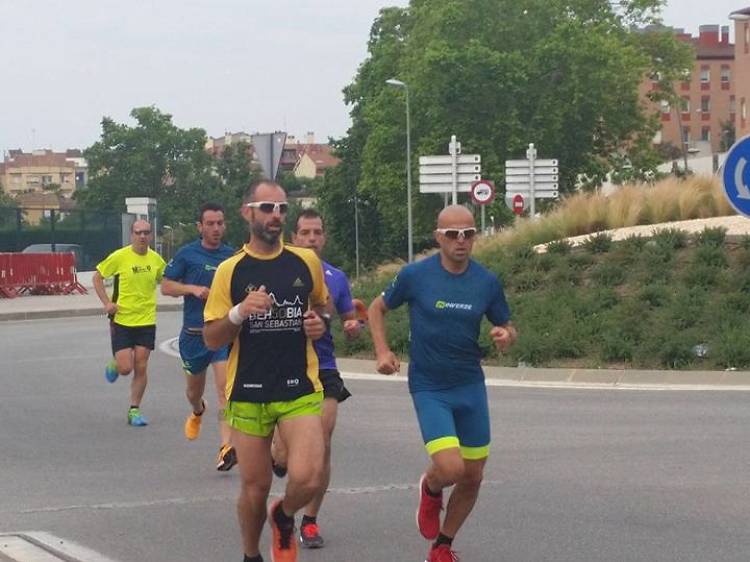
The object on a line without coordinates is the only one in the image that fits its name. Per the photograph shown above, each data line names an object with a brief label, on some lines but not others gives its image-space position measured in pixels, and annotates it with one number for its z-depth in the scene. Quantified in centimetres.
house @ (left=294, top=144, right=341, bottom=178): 19321
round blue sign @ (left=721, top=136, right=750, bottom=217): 1327
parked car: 4798
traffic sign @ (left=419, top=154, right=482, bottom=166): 3938
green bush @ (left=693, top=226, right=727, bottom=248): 2242
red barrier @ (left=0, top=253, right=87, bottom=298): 4103
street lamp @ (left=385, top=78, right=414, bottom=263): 6376
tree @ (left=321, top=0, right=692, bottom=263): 6444
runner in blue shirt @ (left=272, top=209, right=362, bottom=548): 834
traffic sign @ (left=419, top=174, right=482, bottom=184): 3981
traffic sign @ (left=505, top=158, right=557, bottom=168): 4566
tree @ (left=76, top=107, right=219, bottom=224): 13075
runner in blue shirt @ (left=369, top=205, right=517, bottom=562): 758
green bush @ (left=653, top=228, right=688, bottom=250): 2281
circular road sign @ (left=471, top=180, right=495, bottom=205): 3769
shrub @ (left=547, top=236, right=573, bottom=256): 2394
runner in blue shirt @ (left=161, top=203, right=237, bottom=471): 1134
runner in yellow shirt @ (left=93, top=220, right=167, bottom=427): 1422
